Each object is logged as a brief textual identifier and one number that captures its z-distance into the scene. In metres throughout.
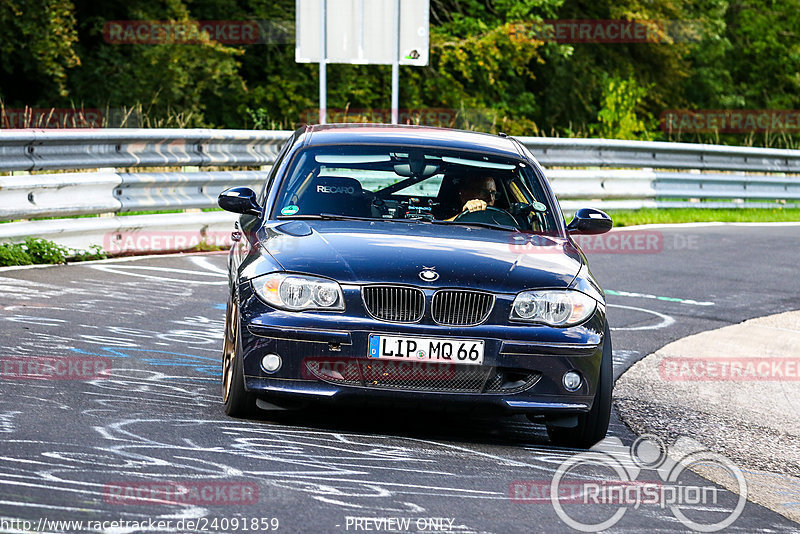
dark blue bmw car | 11.94
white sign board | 35.78
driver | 14.79
